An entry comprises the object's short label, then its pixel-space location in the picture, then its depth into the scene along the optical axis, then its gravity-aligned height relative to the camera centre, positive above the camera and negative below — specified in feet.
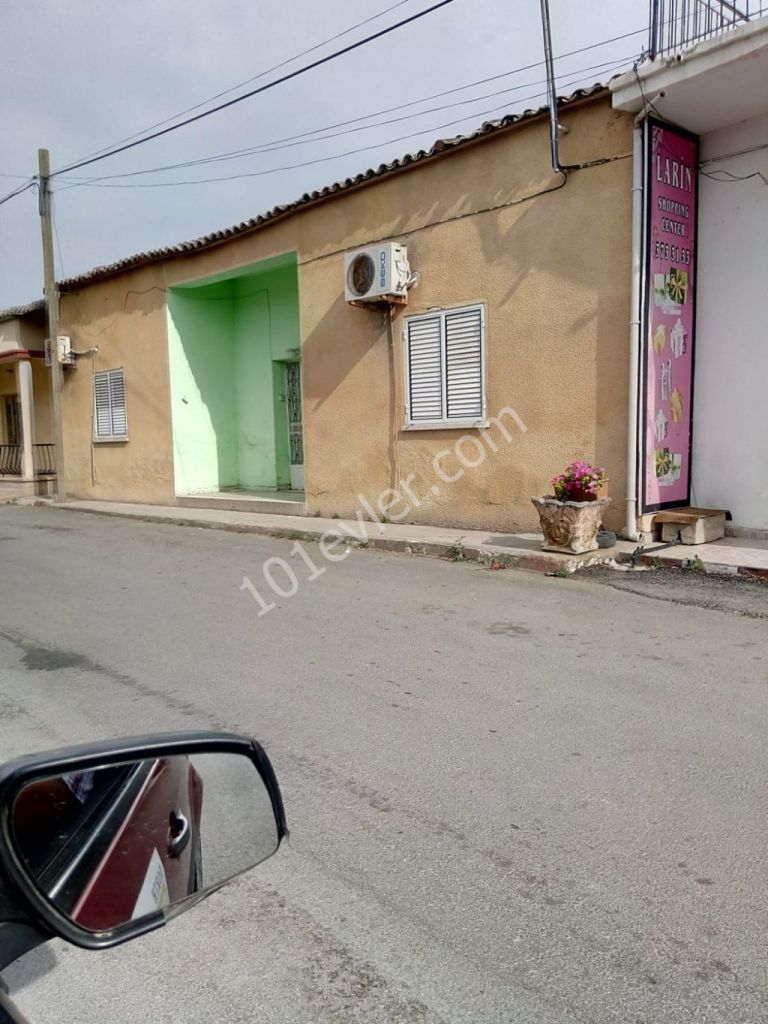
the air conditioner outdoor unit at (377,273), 34.58 +7.63
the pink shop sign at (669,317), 27.66 +4.38
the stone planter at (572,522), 26.55 -2.77
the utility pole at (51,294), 55.21 +11.28
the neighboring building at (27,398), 65.16 +4.73
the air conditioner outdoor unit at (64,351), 57.88 +7.37
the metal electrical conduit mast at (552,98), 27.09 +12.07
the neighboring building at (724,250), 25.77 +6.67
